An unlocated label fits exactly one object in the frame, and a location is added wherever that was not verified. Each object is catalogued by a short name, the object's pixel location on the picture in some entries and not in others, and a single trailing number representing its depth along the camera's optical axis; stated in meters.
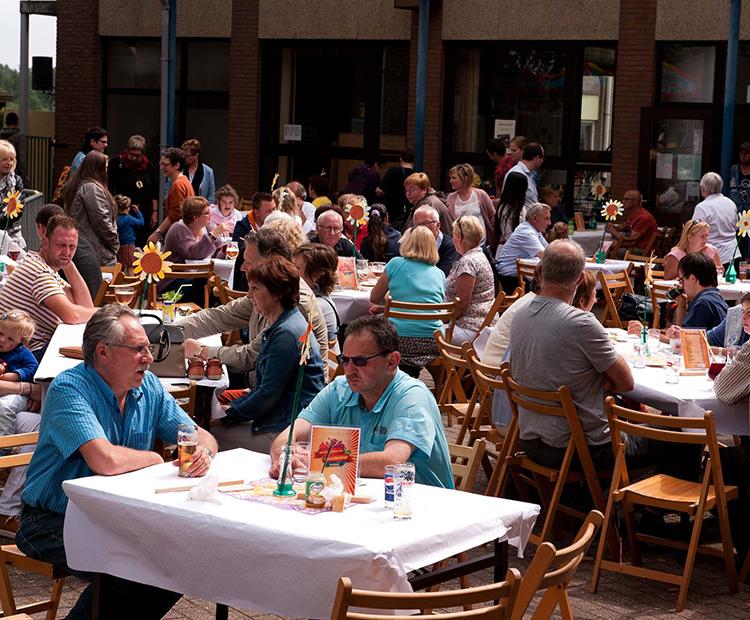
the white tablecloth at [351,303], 10.98
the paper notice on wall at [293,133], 23.09
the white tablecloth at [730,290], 12.11
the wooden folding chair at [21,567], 5.07
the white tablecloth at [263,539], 4.16
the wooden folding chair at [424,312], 9.94
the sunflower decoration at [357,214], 13.24
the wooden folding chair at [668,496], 6.19
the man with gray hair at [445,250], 12.26
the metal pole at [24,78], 26.30
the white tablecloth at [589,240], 17.56
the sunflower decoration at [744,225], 11.16
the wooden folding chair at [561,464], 6.71
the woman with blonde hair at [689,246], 11.98
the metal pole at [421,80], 19.23
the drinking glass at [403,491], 4.45
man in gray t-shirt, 6.86
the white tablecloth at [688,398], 6.91
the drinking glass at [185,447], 4.89
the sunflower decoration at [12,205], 10.37
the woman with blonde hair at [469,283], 10.42
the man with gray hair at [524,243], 13.38
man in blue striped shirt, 4.89
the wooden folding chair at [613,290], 11.82
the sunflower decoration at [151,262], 8.12
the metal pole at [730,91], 17.48
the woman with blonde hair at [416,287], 10.09
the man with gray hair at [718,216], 15.05
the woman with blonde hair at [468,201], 15.36
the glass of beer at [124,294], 9.54
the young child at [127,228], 15.21
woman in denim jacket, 6.66
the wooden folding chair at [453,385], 8.00
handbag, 6.96
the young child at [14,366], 6.88
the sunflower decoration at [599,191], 18.08
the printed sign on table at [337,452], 4.70
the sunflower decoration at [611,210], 14.86
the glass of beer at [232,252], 12.78
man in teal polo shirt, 5.19
